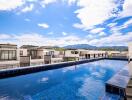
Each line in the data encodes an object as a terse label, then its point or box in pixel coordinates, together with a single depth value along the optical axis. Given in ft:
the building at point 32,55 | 42.19
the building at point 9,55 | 39.40
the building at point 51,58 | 52.65
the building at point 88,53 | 92.28
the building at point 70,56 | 63.30
